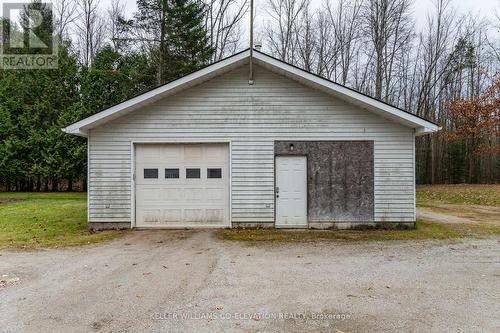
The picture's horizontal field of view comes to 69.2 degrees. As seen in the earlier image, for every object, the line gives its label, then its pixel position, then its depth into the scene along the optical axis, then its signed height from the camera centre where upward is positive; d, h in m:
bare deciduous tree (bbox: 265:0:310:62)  26.19 +10.21
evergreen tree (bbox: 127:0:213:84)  21.62 +8.60
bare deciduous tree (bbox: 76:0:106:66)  27.70 +10.71
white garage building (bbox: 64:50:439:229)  9.47 +0.50
